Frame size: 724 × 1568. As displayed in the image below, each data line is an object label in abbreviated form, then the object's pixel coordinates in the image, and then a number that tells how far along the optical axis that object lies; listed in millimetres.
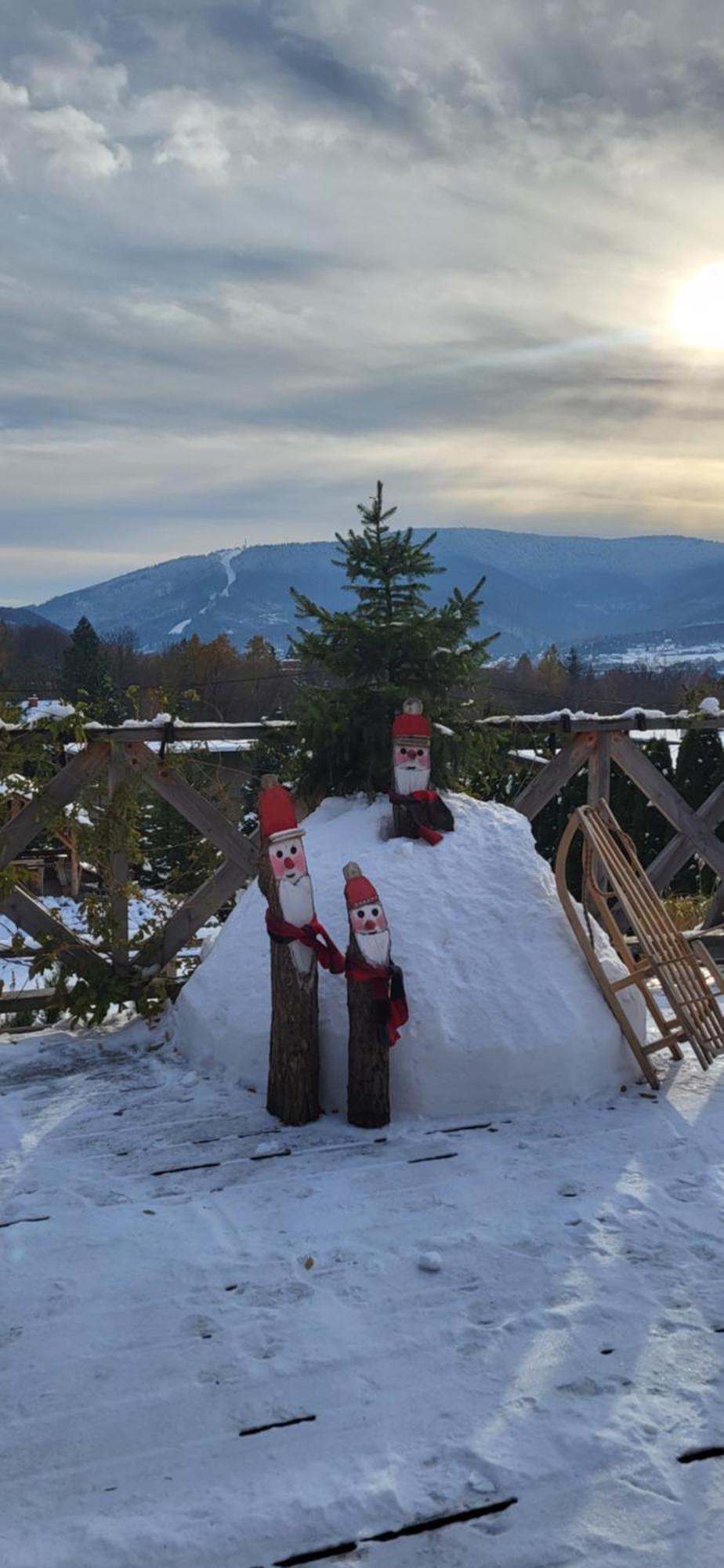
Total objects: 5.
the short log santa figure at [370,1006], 4109
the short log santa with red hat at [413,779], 4934
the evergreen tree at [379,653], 5113
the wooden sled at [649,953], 4598
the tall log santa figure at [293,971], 4188
